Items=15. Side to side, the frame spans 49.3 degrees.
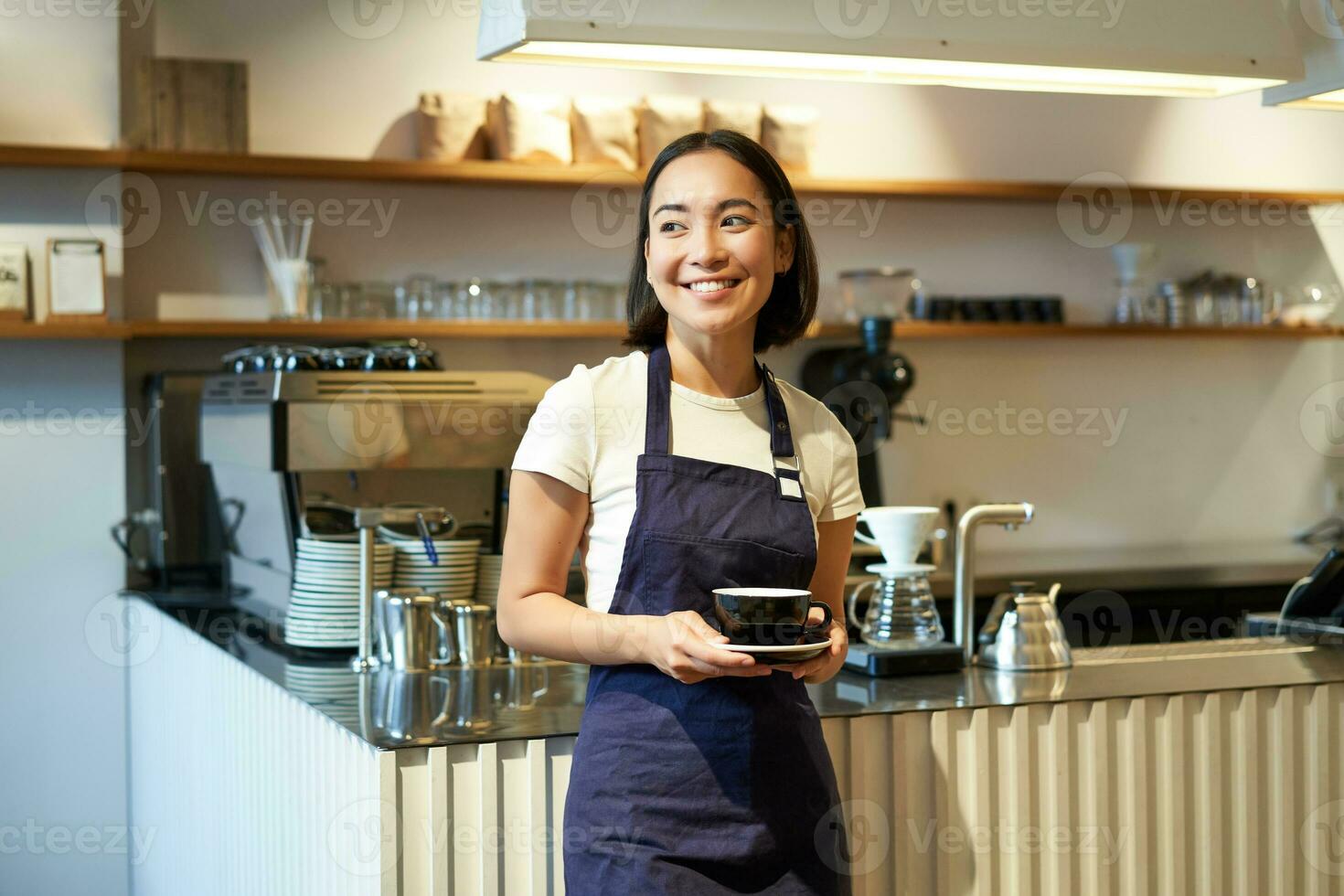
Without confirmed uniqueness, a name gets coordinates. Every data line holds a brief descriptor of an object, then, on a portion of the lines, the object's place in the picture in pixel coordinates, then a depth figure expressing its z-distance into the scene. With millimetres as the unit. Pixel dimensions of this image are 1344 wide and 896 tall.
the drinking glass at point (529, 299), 4449
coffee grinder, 4711
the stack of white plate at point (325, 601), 2709
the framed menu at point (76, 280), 3805
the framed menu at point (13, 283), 3766
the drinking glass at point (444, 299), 4340
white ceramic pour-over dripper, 2453
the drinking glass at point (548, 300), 4457
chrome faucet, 2568
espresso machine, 2744
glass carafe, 2553
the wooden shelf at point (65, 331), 3715
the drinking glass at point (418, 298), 4316
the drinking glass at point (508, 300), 4426
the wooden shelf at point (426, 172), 3863
